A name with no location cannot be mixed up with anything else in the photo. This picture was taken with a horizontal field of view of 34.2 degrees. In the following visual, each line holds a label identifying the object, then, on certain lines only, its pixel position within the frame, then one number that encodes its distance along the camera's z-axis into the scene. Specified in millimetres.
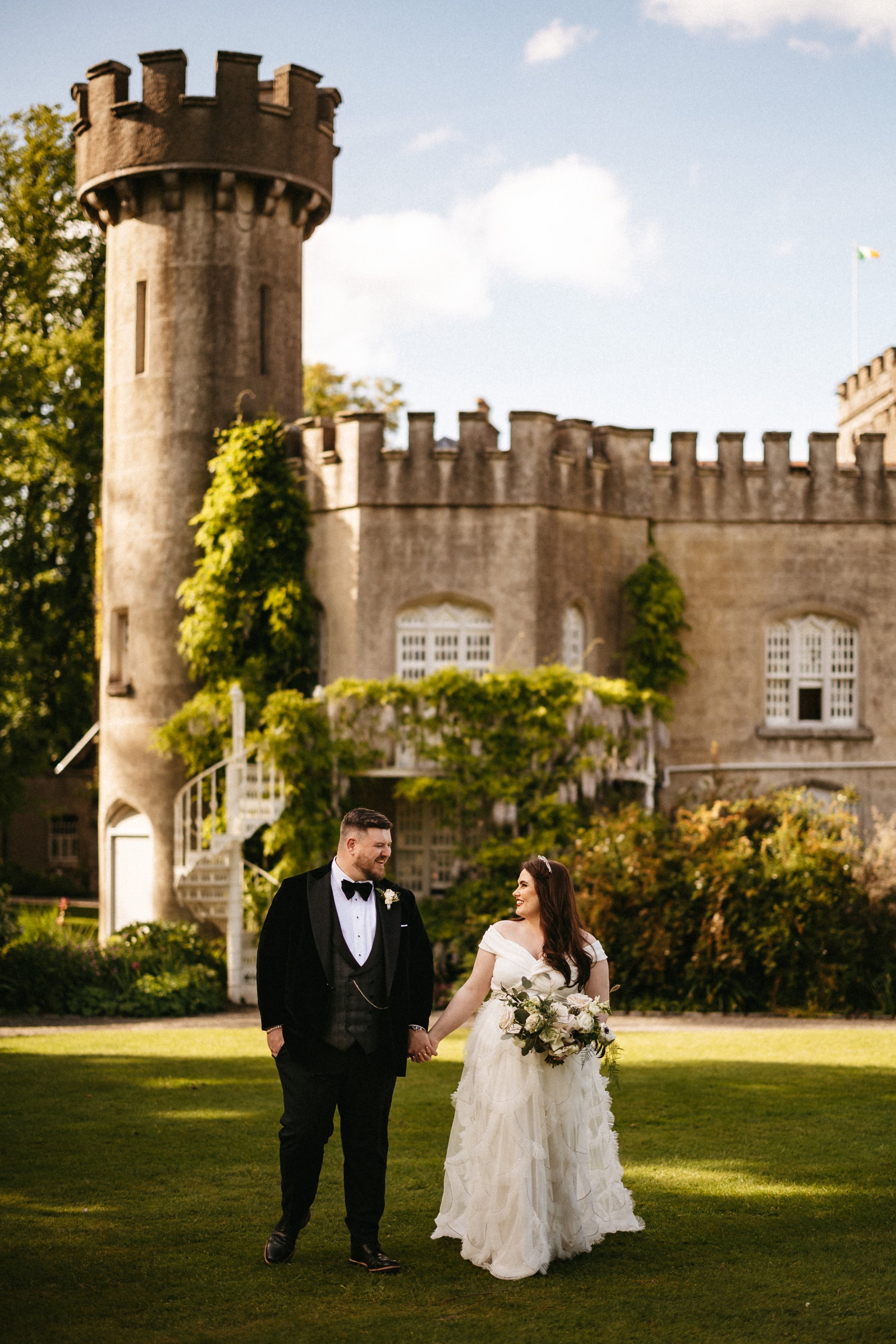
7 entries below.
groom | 6477
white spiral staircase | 18625
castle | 20141
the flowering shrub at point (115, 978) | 17328
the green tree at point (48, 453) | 29531
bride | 6469
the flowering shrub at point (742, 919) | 16484
